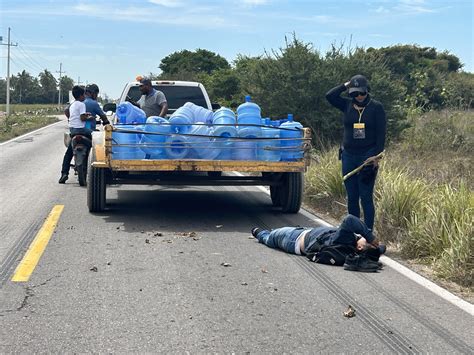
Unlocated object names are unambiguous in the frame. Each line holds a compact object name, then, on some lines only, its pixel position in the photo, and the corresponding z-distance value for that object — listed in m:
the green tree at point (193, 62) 69.94
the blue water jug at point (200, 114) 10.09
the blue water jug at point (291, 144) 9.61
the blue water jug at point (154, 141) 9.27
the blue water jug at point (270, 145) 9.54
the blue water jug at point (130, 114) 10.16
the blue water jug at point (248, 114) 10.02
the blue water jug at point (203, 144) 9.34
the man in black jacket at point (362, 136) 8.06
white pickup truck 9.20
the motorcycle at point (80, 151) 13.33
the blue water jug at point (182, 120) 9.37
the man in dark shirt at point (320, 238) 7.07
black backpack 7.20
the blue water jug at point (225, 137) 9.39
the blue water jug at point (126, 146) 9.21
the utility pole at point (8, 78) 64.52
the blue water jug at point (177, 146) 9.29
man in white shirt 13.52
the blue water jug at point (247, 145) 9.47
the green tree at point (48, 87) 156.62
